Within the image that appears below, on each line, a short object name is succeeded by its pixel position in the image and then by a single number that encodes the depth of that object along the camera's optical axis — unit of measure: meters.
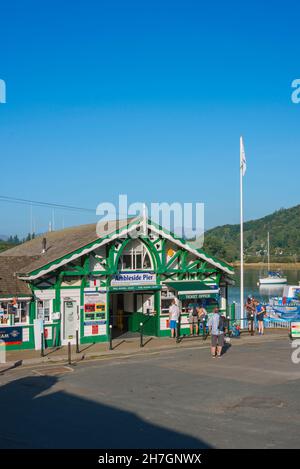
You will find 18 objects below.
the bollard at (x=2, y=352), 19.71
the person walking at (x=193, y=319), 25.52
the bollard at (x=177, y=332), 23.48
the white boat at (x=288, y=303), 33.00
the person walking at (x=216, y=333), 19.69
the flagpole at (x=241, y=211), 29.14
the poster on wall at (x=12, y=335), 21.53
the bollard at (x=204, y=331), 24.58
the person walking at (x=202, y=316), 25.39
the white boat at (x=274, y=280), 94.10
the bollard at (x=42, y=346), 20.38
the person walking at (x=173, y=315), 24.64
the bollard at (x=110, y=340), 21.85
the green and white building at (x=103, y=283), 22.23
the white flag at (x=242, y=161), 29.64
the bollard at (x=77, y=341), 20.86
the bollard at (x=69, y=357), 19.29
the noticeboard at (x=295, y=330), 24.38
